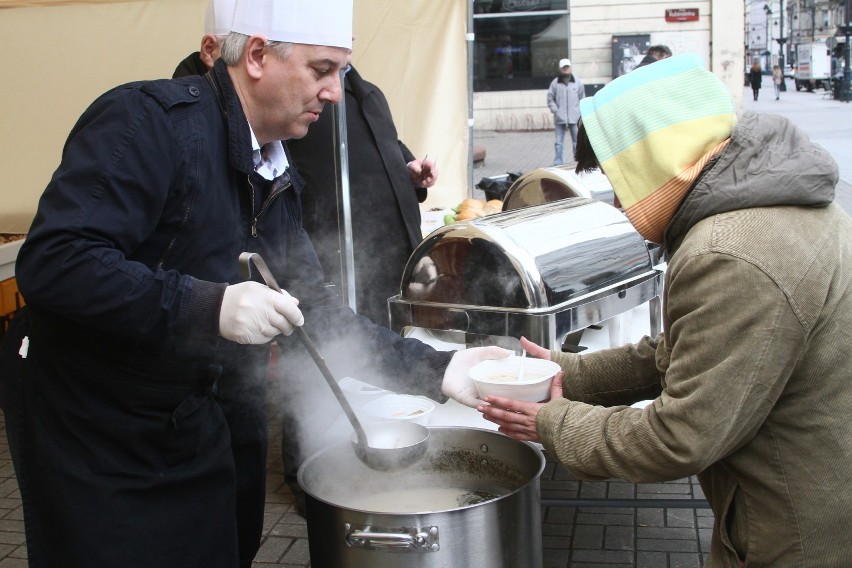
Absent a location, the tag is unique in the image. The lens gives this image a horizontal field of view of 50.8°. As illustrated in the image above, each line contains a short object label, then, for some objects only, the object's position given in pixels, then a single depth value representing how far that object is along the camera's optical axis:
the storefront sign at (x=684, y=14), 21.67
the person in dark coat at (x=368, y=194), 4.08
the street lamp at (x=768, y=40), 62.94
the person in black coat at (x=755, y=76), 33.31
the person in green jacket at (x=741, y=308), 1.53
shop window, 21.80
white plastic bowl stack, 2.64
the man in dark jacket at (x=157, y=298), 1.65
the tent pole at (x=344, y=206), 3.64
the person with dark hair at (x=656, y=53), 10.57
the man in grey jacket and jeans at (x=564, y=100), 16.05
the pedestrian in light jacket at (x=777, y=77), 37.00
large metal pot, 1.94
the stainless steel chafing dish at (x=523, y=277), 3.02
